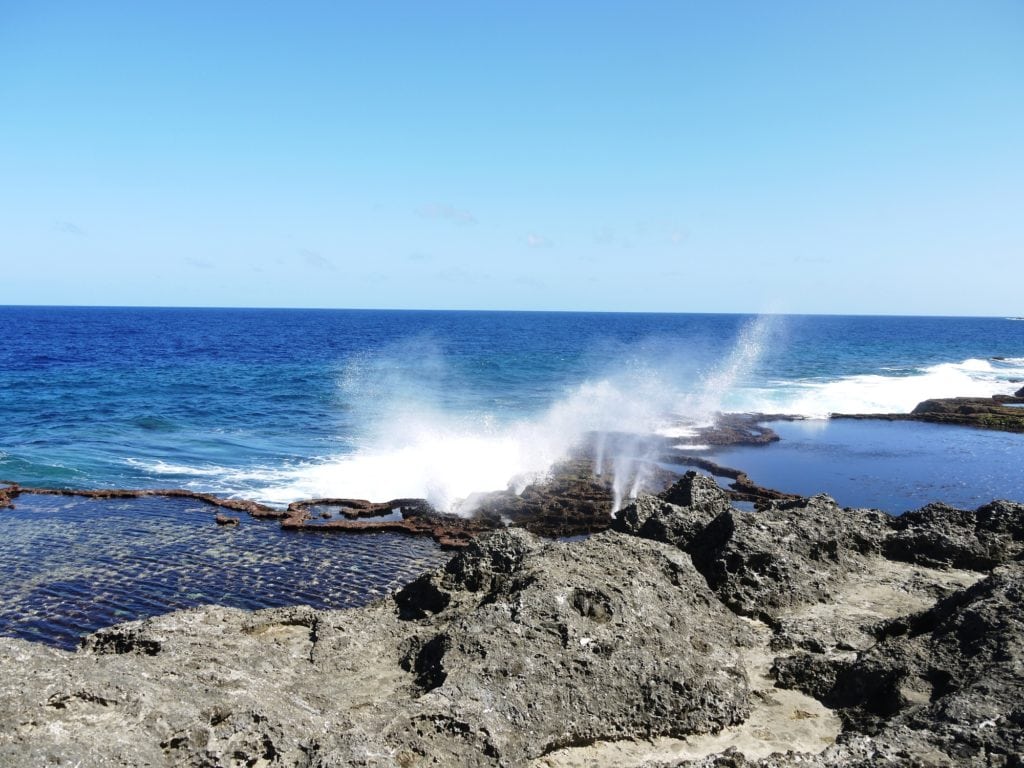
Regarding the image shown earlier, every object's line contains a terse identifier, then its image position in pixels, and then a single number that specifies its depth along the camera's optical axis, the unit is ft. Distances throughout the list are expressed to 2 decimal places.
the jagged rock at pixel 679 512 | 45.68
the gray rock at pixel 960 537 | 45.93
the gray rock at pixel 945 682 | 20.70
